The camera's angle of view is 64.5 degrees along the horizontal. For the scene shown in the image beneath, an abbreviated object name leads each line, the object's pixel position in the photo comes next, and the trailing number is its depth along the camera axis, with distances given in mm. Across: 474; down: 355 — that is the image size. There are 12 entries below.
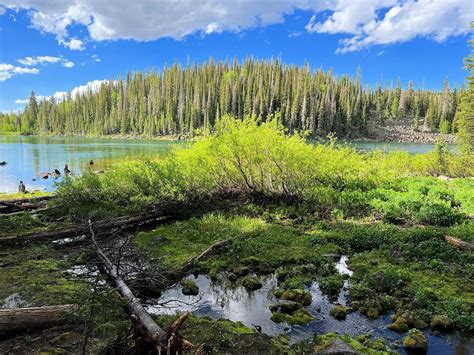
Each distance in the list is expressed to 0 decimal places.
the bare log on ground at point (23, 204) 16516
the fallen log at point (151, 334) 4707
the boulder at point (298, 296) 8594
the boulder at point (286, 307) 8203
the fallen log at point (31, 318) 6148
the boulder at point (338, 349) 5925
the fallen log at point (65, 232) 11916
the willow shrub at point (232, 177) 16641
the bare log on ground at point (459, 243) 11183
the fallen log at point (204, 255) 10202
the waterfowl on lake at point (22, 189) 24244
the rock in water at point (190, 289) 9204
